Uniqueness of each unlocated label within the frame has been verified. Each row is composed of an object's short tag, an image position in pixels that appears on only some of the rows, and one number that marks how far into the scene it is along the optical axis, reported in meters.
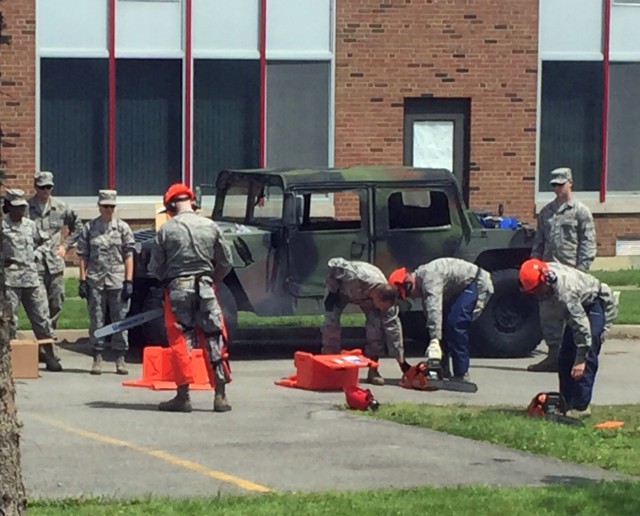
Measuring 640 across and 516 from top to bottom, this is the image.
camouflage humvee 15.93
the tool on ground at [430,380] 14.18
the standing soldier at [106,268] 15.17
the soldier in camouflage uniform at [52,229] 15.64
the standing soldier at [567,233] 16.11
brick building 21.58
